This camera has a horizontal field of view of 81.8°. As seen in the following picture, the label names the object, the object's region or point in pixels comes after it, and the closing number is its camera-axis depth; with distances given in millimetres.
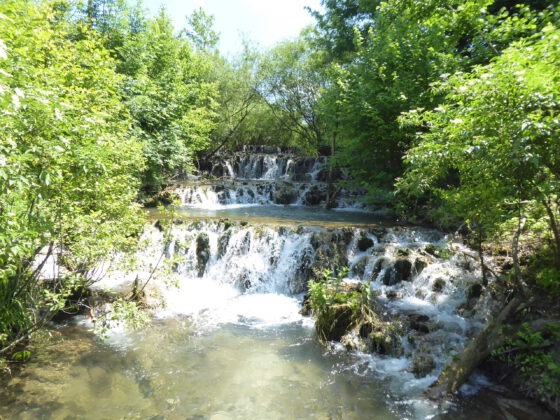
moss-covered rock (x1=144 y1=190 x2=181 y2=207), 15405
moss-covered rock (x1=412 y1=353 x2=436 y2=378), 5176
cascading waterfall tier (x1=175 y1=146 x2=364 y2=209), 17531
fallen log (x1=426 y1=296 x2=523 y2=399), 4586
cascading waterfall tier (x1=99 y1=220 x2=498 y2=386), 6172
